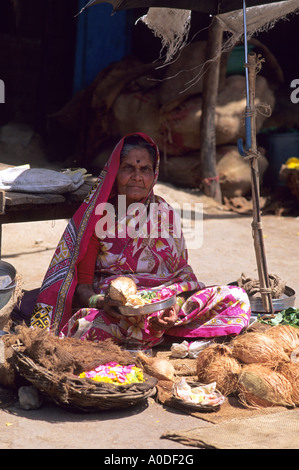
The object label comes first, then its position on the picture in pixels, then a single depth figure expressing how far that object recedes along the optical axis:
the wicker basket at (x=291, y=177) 8.77
